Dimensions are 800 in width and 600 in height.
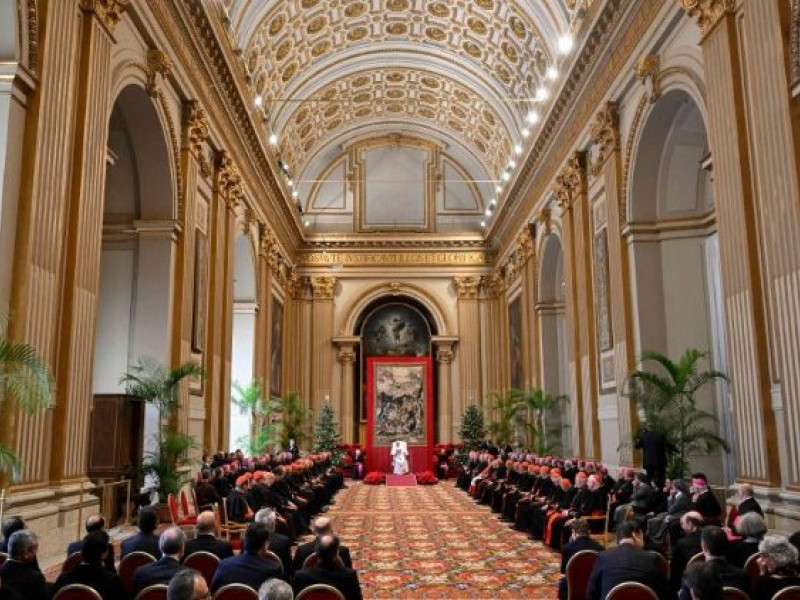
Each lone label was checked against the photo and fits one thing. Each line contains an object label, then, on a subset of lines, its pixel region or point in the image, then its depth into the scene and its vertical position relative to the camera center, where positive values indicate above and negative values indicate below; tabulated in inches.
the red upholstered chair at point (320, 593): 156.1 -32.1
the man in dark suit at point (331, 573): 178.2 -32.3
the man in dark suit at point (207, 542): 209.7 -29.4
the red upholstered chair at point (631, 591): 156.6 -32.3
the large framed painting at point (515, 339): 904.3 +109.3
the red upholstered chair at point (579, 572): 207.0 -37.6
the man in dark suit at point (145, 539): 212.7 -28.7
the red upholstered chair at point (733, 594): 142.6 -30.1
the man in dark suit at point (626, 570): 172.6 -31.2
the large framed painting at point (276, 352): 884.2 +95.2
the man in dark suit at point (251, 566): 173.0 -29.8
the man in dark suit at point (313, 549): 215.0 -35.4
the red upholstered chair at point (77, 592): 155.0 -31.3
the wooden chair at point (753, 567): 176.4 -31.3
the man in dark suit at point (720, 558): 155.3 -27.2
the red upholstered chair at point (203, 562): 193.8 -31.9
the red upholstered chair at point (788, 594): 142.8 -30.2
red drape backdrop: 966.4 -21.8
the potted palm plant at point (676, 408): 398.3 +11.2
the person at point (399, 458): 931.5 -31.6
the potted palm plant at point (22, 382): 208.5 +14.6
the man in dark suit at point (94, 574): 166.4 -30.0
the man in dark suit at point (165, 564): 167.2 -28.6
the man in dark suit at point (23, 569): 159.5 -27.9
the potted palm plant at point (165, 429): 409.7 +2.6
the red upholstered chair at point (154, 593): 154.9 -31.6
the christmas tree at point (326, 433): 944.3 -0.9
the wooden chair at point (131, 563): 195.7 -32.5
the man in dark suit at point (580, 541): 225.9 -32.5
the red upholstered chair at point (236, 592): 154.6 -31.5
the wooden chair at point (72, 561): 190.5 -31.4
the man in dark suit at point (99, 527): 200.8 -24.3
